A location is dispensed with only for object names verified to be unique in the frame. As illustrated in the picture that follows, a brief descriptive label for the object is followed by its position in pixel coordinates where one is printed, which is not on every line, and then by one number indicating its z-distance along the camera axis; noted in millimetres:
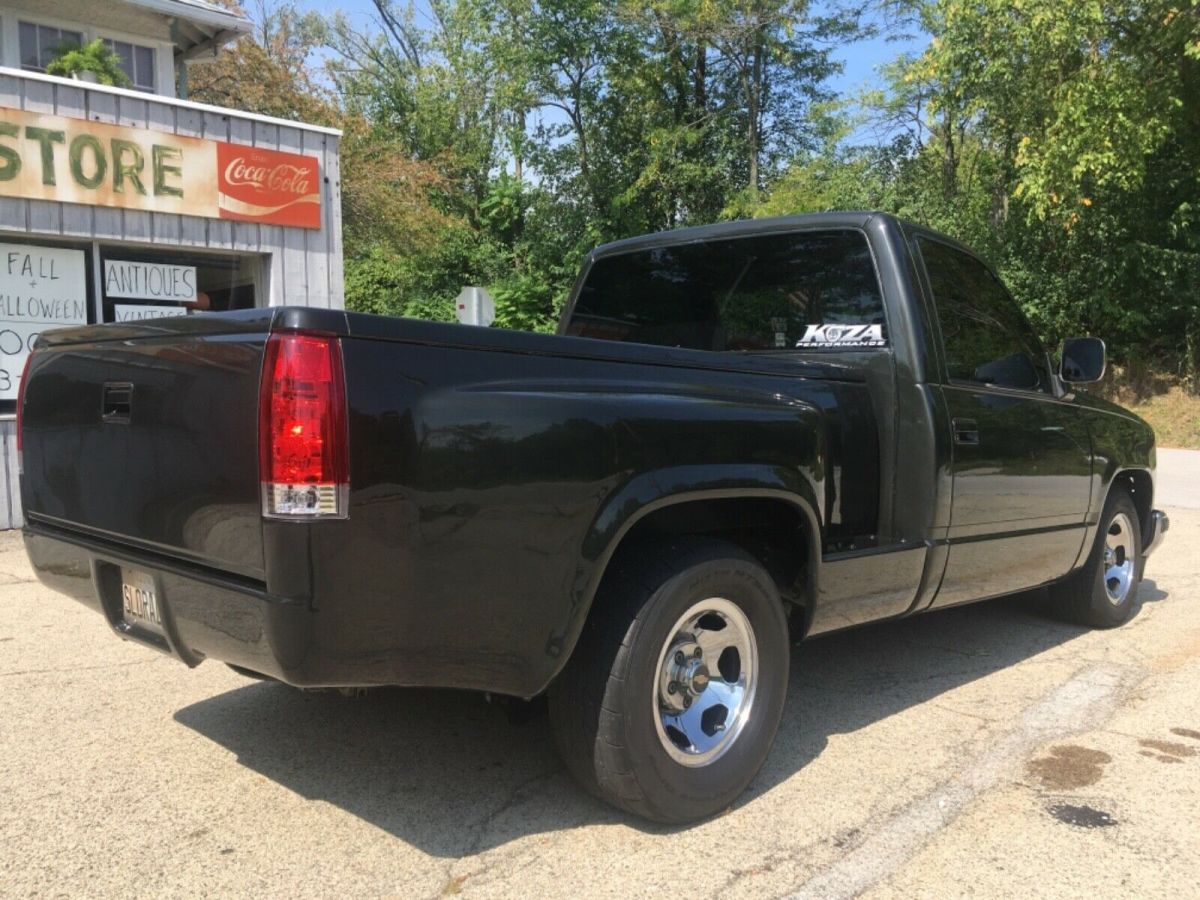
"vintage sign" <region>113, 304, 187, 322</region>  9281
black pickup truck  2344
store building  8594
